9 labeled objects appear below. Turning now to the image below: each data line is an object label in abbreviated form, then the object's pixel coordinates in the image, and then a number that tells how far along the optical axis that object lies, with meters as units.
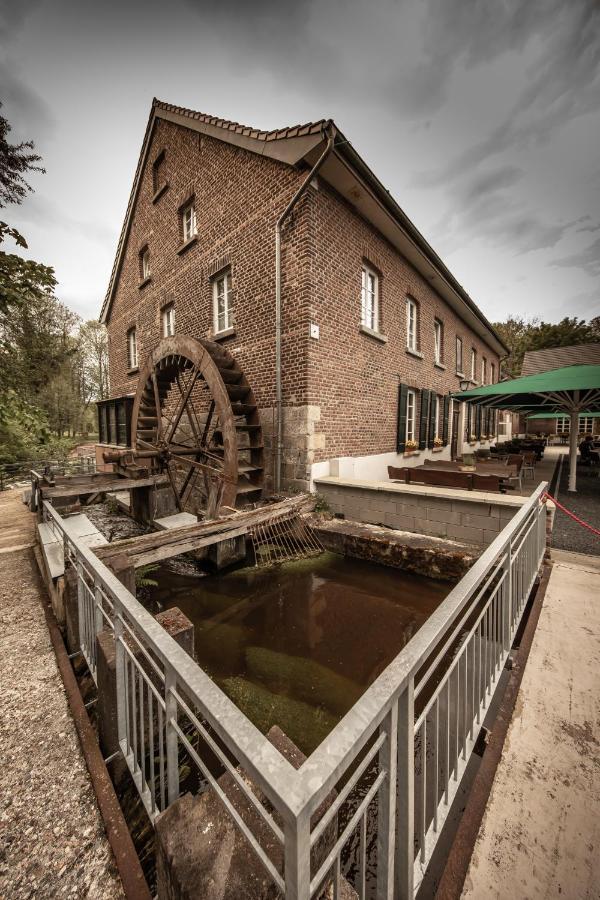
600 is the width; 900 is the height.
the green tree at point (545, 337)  27.95
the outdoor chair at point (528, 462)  9.23
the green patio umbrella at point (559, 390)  6.43
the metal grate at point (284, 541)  5.00
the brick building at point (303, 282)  5.77
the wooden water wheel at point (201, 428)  5.55
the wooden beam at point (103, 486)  4.90
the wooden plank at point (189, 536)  3.45
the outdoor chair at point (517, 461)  7.43
